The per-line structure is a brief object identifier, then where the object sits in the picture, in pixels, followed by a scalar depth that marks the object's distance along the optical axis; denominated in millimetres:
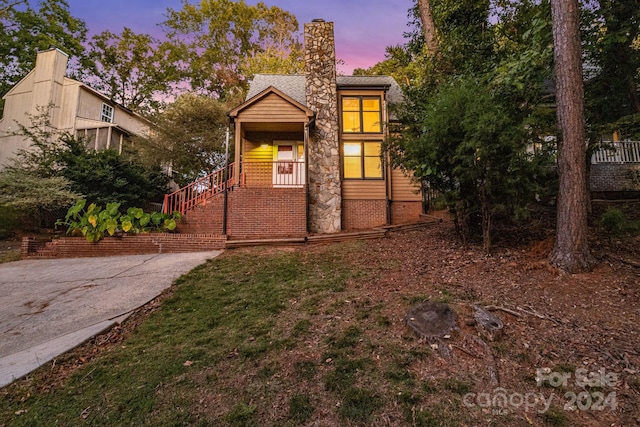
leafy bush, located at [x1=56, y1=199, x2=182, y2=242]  8070
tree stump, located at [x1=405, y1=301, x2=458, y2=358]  2913
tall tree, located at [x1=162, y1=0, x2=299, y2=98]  21453
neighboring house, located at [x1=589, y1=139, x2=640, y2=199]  10641
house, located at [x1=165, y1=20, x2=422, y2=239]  9398
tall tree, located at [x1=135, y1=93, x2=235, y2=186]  14336
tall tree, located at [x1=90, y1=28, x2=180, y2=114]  22297
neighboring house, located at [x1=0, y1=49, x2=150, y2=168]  15398
